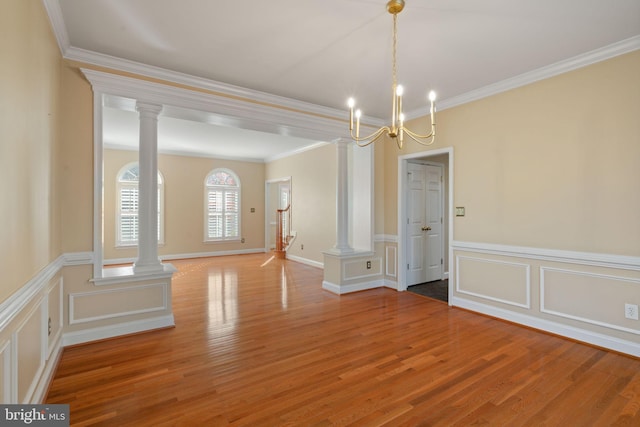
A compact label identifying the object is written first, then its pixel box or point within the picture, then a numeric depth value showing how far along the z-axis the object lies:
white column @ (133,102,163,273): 3.36
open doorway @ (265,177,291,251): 9.35
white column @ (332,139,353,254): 5.02
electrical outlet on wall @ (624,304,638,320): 2.78
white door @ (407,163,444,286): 5.18
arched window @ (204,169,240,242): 8.52
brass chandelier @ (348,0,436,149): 2.19
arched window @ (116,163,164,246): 7.32
